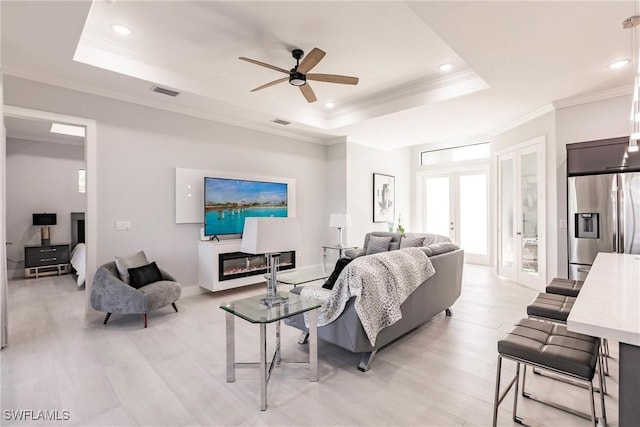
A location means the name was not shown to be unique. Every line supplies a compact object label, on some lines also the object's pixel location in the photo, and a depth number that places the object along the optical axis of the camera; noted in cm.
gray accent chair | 347
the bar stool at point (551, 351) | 151
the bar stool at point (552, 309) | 222
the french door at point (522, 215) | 486
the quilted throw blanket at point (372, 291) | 246
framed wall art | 725
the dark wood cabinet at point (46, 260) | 598
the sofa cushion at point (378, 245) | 546
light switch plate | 409
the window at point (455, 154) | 722
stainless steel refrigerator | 374
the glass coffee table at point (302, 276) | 323
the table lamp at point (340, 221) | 577
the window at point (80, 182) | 675
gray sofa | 251
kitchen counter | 106
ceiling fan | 309
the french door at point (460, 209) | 723
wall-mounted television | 487
